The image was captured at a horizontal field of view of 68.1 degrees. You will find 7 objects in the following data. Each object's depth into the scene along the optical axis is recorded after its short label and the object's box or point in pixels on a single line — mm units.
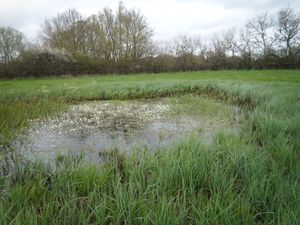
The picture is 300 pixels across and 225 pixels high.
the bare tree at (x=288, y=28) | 31219
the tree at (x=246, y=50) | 31481
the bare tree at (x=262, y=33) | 34031
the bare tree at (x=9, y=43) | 31625
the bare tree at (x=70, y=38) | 36406
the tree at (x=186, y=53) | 33000
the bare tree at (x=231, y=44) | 37625
